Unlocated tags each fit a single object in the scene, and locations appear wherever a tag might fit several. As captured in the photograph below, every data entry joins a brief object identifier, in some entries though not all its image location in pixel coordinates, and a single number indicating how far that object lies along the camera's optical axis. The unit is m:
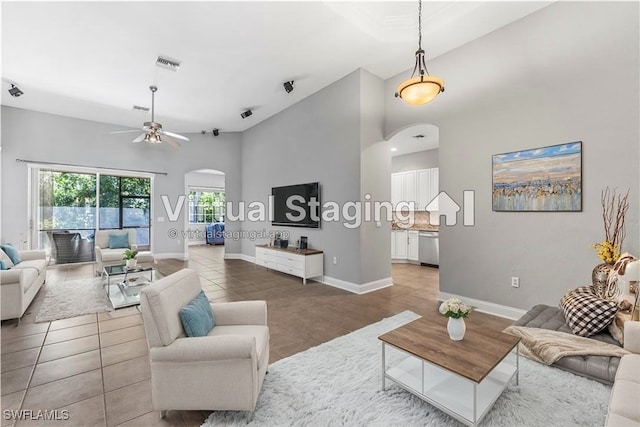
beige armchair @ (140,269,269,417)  1.62
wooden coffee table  1.59
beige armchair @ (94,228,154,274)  5.14
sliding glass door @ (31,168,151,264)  6.32
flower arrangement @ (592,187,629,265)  2.57
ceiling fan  4.52
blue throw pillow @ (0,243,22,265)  4.03
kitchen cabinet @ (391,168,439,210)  6.94
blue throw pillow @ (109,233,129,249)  5.80
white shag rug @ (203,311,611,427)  1.69
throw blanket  2.05
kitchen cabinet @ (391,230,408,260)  7.10
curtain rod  5.91
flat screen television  5.20
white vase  1.89
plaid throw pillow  2.22
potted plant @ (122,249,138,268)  4.19
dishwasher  6.45
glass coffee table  3.91
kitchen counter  7.19
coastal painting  2.90
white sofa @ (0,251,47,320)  3.07
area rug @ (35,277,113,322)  3.42
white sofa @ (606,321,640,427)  1.20
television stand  4.90
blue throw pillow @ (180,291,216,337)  1.78
